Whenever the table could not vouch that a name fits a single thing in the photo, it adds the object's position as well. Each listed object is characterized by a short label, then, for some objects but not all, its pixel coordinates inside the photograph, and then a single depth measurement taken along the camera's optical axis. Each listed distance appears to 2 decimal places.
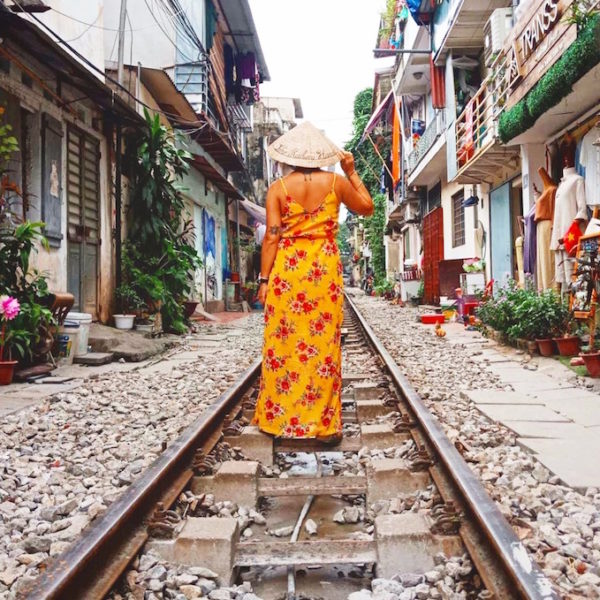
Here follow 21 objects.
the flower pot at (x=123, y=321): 9.66
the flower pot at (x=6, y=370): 5.89
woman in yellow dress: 3.49
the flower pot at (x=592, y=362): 5.73
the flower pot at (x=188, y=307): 12.27
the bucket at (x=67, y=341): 7.17
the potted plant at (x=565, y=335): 6.98
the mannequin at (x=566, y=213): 8.16
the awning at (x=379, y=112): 24.06
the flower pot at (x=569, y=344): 6.96
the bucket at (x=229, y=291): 20.22
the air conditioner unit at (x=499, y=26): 11.14
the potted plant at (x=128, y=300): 10.03
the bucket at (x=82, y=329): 7.36
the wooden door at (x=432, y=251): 17.55
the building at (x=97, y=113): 7.63
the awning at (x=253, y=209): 24.69
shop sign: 7.59
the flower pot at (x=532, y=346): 7.48
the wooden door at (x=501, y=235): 12.90
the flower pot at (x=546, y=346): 7.28
